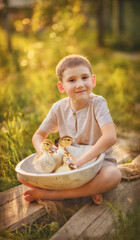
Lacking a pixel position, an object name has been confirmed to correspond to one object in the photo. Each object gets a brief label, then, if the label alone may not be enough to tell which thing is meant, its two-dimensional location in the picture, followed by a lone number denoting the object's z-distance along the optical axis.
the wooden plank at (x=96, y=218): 1.46
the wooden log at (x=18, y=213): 1.64
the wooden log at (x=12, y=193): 1.87
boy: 1.71
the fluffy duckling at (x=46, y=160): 1.59
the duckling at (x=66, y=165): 1.59
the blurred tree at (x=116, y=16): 10.86
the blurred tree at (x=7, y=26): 6.69
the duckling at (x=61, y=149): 1.62
